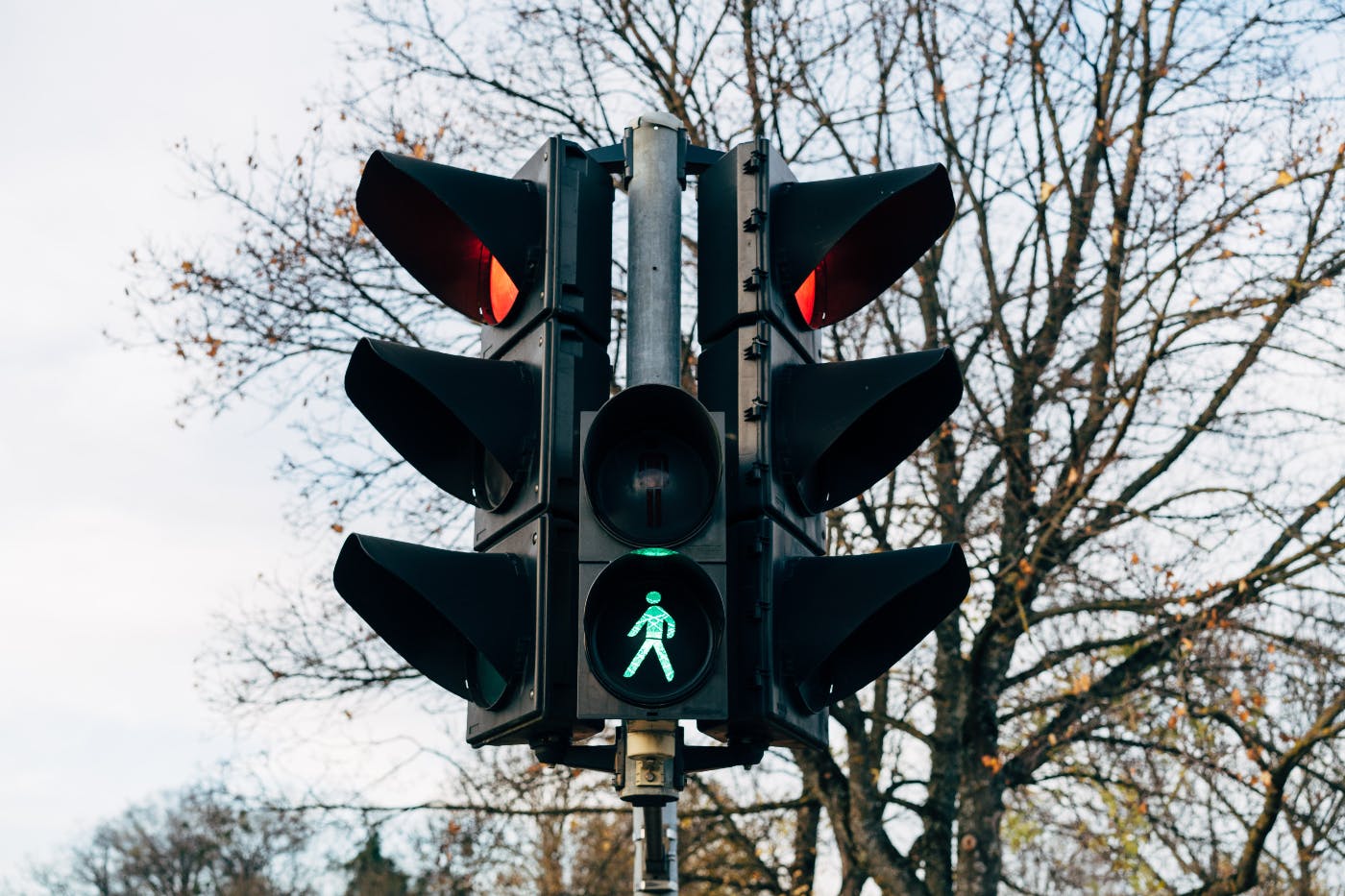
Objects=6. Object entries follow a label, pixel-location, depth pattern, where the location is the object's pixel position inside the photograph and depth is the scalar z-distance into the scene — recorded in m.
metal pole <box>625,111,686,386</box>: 3.68
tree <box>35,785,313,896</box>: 48.66
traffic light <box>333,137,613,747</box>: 3.25
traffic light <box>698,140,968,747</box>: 3.31
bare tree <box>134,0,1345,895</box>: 10.97
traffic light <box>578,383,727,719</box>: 3.07
